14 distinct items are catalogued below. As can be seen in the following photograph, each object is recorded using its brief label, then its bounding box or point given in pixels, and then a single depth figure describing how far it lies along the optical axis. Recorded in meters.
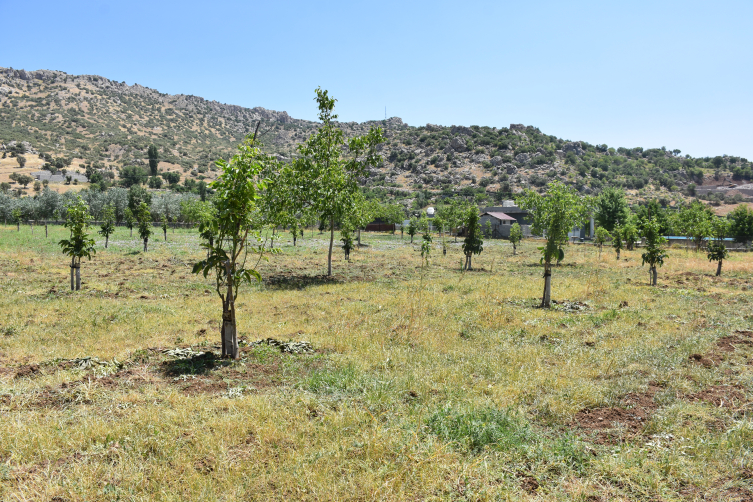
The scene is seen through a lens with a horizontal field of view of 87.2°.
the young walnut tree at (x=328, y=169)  22.56
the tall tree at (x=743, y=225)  61.12
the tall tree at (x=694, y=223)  44.16
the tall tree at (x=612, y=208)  68.94
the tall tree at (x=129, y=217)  49.55
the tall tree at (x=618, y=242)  41.09
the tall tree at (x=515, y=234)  45.98
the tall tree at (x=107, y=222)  39.59
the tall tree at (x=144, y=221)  36.71
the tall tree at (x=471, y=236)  30.89
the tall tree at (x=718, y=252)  27.50
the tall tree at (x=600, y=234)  49.72
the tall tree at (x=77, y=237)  17.38
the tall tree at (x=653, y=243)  23.02
